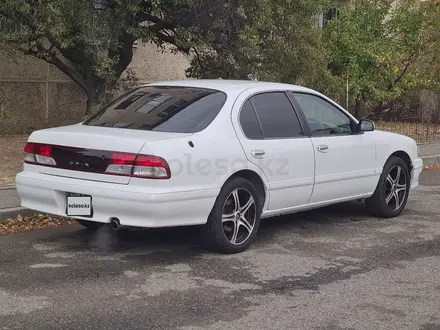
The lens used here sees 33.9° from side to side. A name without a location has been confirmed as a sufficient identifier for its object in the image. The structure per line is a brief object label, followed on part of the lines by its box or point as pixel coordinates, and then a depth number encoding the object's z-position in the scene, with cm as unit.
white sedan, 586
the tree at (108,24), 998
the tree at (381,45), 1532
